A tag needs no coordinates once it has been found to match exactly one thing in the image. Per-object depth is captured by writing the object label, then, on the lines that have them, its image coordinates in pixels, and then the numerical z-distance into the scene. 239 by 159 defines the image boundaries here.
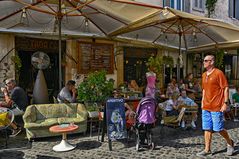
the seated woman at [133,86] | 10.35
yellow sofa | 6.34
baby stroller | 5.81
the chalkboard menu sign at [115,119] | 5.91
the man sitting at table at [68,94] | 7.32
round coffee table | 5.64
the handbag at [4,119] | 5.55
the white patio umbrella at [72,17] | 6.74
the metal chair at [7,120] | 5.62
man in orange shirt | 5.22
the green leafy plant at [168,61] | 12.86
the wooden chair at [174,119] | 7.34
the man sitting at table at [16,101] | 7.15
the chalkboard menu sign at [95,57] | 10.62
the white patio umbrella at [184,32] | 7.12
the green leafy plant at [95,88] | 7.08
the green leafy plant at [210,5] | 14.82
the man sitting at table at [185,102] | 7.97
